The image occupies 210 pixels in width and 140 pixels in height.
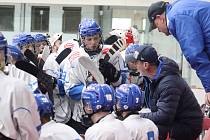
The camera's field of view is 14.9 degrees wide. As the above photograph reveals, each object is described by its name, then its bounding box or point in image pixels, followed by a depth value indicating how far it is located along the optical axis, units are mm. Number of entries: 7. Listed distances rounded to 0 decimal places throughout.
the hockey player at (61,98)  8391
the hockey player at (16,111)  4931
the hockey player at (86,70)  8130
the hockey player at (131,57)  7944
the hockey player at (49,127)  5611
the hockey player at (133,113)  6428
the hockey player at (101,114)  5839
